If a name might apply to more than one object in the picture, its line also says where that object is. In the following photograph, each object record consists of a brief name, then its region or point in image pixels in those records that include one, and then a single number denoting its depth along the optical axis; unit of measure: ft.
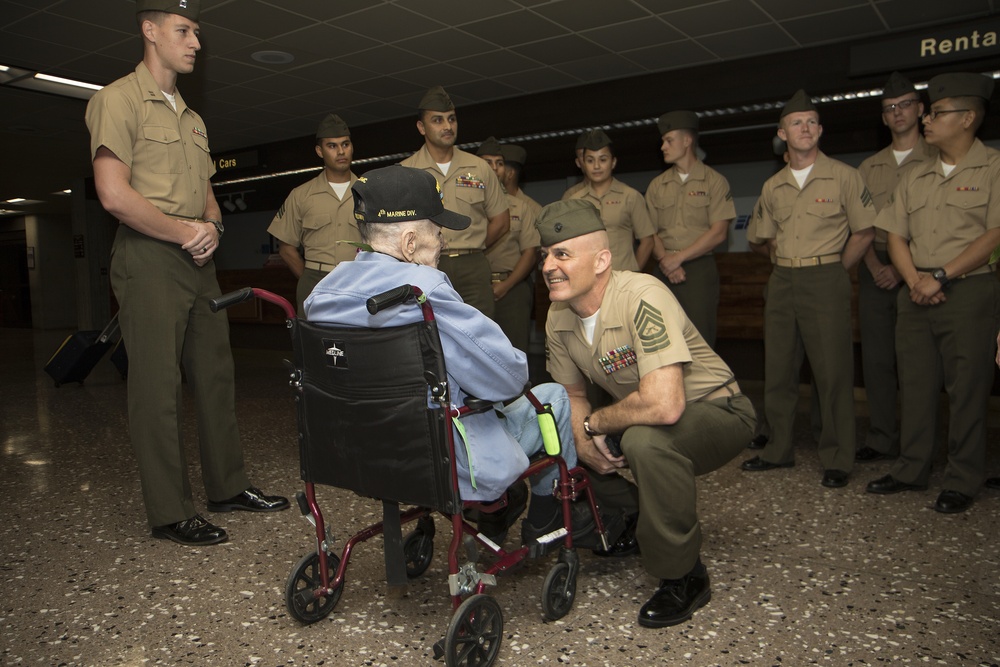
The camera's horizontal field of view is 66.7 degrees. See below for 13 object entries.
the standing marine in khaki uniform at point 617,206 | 14.37
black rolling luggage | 20.43
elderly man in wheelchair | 5.13
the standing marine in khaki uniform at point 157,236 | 7.59
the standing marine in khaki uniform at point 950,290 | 9.09
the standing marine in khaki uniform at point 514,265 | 15.23
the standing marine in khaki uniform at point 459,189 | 11.80
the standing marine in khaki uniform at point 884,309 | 11.39
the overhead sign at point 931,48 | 15.38
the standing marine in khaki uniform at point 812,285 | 10.44
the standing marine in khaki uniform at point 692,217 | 13.42
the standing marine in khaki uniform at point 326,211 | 12.65
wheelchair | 4.95
